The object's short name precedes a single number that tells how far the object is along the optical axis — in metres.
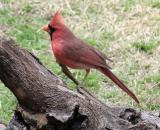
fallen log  5.54
